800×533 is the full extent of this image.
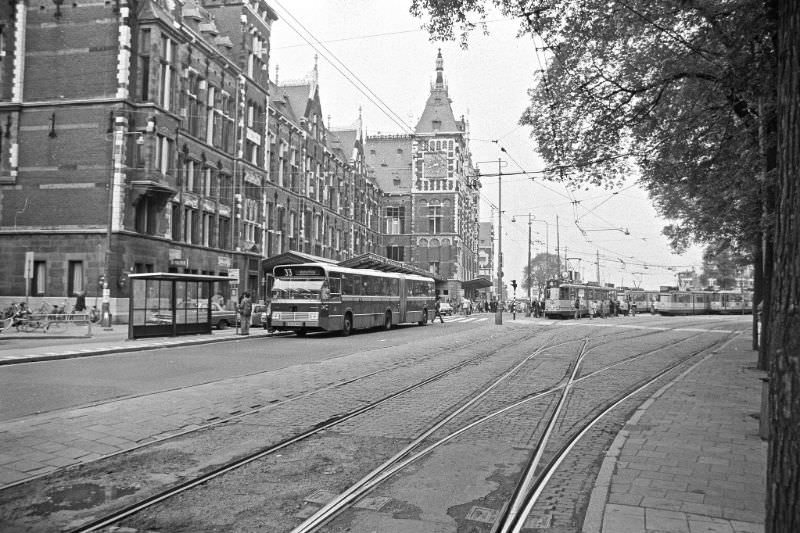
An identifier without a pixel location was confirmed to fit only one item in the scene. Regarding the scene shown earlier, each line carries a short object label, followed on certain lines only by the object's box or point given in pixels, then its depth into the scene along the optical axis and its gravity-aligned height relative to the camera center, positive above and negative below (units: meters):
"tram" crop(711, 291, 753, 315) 71.50 -0.44
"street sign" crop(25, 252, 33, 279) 23.09 +0.82
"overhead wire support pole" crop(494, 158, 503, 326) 41.16 +3.91
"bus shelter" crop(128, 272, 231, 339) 21.73 -0.53
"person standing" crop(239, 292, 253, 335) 25.30 -0.81
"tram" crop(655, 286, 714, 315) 67.75 -0.40
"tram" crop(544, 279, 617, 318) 49.50 -0.08
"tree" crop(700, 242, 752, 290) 29.34 +2.46
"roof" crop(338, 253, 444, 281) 43.08 +2.17
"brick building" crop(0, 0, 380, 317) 30.62 +7.58
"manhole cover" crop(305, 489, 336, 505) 5.25 -1.76
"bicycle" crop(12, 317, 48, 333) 24.48 -1.45
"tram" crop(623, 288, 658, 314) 71.25 -0.23
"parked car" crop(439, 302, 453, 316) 58.43 -1.41
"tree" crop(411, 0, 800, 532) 10.73 +4.29
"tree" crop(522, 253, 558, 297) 110.56 +5.26
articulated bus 24.56 -0.24
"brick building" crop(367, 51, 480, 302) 80.88 +12.17
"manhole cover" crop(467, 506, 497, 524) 4.88 -1.77
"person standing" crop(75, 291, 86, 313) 28.52 -0.70
